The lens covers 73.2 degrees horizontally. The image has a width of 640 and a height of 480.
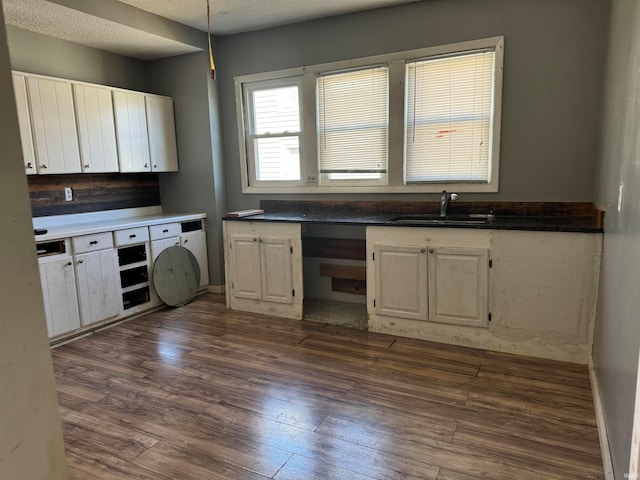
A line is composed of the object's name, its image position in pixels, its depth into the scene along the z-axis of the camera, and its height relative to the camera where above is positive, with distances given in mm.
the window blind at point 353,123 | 3908 +461
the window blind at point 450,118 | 3506 +442
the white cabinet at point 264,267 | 3803 -837
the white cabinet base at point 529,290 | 2783 -808
